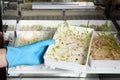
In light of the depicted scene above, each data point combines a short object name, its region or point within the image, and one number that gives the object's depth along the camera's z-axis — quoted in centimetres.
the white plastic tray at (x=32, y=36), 128
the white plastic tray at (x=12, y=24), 134
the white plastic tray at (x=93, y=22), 139
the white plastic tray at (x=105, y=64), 104
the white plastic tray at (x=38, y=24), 139
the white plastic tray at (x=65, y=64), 100
